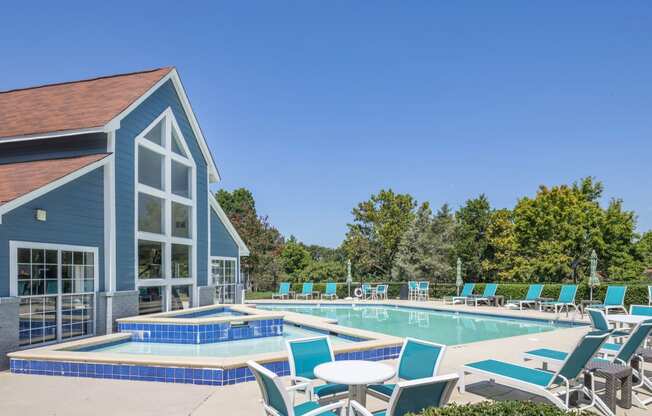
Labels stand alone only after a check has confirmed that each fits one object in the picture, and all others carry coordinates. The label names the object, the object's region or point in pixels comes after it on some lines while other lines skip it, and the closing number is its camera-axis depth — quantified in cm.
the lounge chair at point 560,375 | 501
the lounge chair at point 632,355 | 593
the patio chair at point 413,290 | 2444
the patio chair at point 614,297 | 1532
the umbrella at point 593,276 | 1655
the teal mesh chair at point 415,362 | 502
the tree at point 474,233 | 3694
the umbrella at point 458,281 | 2233
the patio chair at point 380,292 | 2505
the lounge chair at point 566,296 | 1666
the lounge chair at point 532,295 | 1823
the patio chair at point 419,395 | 355
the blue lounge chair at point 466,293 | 2130
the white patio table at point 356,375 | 430
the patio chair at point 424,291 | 2415
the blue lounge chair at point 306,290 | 2525
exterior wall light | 891
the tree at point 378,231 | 3547
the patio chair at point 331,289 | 2478
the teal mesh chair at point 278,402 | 377
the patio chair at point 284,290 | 2489
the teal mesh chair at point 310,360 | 505
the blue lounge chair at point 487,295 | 2027
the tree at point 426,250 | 2814
